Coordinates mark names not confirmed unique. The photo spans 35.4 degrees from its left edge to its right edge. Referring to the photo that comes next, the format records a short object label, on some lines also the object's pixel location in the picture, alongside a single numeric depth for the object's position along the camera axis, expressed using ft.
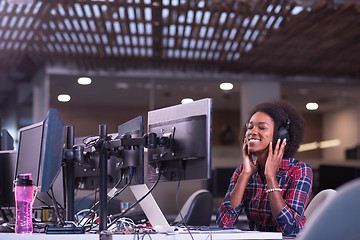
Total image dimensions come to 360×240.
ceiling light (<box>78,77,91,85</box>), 30.19
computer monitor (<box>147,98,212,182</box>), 8.07
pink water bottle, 7.96
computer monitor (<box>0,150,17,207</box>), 11.02
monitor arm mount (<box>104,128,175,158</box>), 8.30
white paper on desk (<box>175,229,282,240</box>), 7.71
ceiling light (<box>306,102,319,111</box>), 32.71
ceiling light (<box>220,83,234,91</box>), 31.81
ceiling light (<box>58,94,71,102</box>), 29.78
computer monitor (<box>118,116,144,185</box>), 8.88
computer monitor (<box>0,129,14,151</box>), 13.50
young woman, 10.04
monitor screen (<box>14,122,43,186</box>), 8.77
